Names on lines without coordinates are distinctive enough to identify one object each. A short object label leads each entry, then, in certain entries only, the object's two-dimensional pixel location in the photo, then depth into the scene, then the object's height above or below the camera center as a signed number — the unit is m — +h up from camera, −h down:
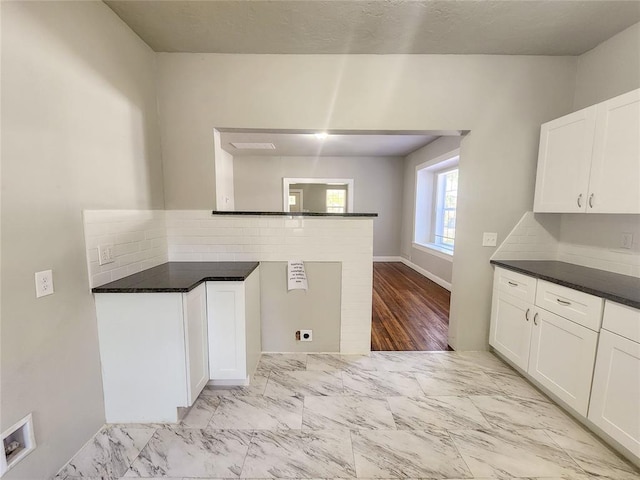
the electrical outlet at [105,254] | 1.58 -0.27
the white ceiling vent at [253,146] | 4.61 +1.18
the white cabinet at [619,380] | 1.31 -0.86
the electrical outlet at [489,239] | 2.36 -0.22
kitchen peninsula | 1.57 -0.55
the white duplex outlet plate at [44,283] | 1.22 -0.35
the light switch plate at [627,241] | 1.85 -0.18
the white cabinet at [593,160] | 1.59 +0.38
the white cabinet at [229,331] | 1.84 -0.85
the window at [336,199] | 8.45 +0.42
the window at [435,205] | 4.88 +0.17
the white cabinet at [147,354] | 1.56 -0.86
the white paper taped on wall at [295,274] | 2.36 -0.55
